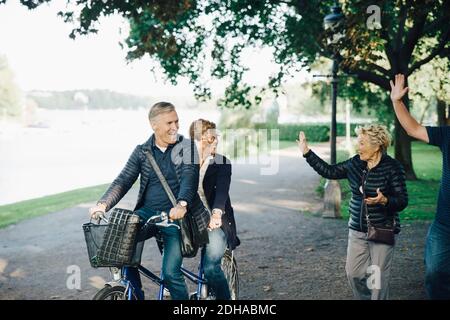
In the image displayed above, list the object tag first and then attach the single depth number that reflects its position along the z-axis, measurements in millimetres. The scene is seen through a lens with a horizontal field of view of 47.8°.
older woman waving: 4320
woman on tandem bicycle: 3908
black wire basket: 3459
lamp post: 11102
